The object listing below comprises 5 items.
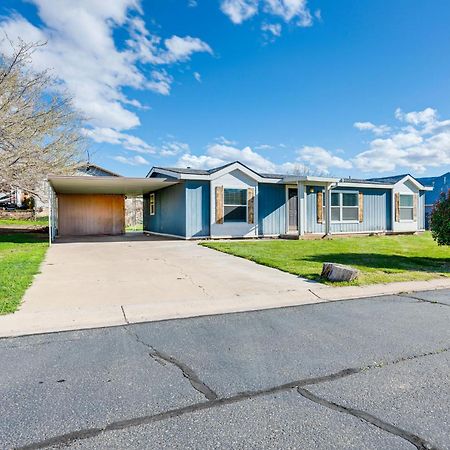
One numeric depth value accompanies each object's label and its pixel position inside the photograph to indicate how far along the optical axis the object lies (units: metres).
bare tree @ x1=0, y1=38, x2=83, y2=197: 13.96
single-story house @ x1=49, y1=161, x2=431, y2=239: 15.52
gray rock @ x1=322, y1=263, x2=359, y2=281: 6.73
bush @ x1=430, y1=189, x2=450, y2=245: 9.90
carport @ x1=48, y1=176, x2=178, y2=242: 20.03
